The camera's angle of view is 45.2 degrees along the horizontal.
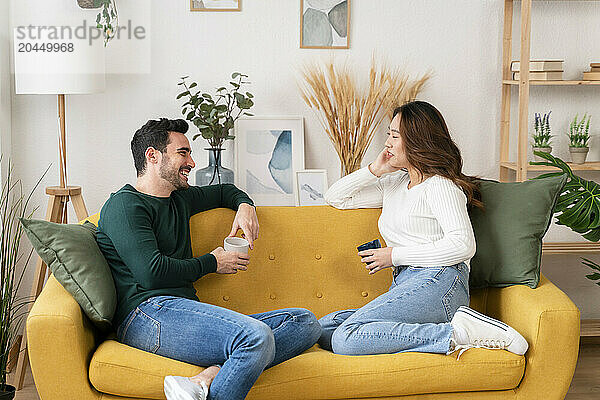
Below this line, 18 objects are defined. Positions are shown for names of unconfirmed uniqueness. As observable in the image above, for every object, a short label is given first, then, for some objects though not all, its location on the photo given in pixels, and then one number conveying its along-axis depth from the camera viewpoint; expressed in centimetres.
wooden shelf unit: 351
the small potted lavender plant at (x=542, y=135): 374
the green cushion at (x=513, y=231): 275
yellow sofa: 234
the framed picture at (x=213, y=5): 365
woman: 249
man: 230
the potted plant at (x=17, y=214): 353
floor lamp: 317
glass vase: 349
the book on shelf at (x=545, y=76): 358
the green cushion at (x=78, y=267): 246
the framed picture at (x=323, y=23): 369
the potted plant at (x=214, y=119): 340
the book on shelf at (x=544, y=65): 358
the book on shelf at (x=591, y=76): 359
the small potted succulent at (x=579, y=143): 372
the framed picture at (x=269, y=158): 369
